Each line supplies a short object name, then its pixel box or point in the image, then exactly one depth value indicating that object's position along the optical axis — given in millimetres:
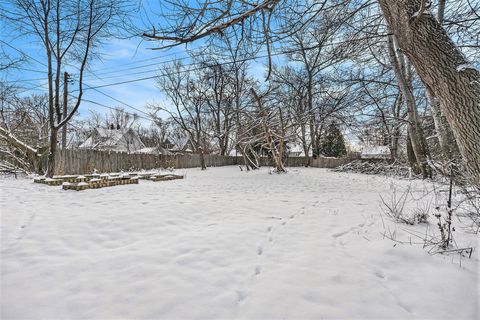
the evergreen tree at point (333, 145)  20984
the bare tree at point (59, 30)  6234
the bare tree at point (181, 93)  17625
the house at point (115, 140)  25417
